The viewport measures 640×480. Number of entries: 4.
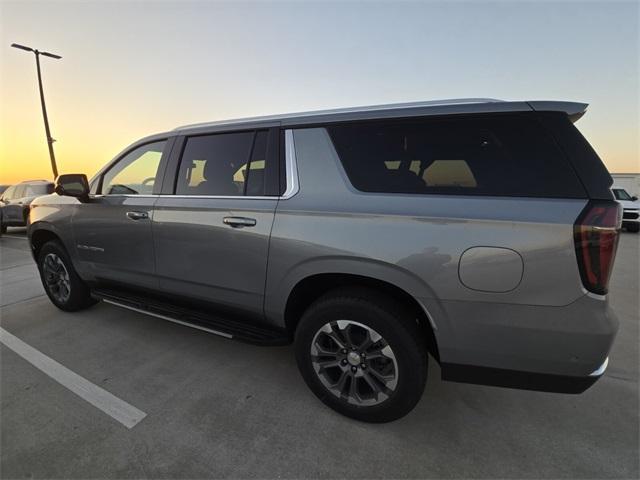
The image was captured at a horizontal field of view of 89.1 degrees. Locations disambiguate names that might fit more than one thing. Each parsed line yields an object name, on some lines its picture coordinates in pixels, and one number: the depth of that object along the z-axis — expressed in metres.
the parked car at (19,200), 9.90
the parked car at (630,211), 11.13
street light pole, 12.27
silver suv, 1.50
